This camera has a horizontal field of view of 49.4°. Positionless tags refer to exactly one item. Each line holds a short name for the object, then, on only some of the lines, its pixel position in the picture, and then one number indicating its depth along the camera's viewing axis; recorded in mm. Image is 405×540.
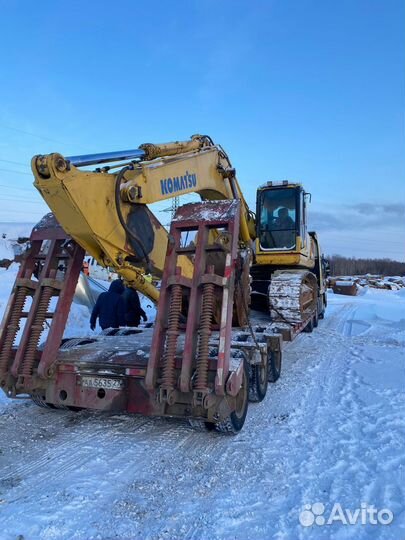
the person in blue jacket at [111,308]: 8430
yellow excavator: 4129
